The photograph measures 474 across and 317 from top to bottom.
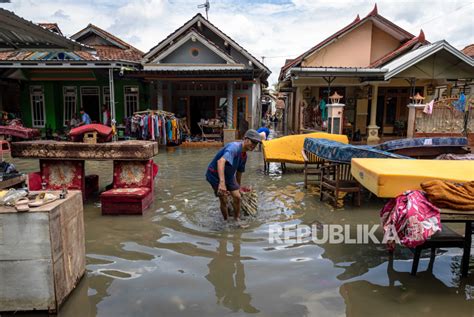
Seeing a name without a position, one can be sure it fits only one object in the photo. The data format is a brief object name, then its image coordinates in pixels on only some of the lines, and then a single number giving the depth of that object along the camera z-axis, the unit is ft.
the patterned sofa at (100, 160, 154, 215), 20.45
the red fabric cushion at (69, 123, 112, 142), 24.18
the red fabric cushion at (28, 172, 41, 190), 22.36
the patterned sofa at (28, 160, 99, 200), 22.99
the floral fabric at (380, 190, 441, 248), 11.52
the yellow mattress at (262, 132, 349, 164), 32.68
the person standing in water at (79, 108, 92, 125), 54.40
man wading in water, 17.01
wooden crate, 10.37
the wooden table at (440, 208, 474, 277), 12.05
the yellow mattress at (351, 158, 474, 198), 13.37
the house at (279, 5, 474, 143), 49.65
